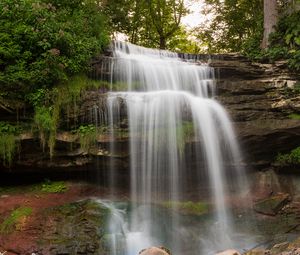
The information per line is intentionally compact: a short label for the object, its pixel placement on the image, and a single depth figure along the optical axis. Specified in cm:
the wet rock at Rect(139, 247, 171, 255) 709
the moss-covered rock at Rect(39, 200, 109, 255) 845
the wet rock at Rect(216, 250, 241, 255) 720
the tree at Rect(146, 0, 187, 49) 2336
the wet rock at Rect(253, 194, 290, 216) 1089
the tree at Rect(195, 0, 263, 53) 2052
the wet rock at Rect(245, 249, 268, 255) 817
